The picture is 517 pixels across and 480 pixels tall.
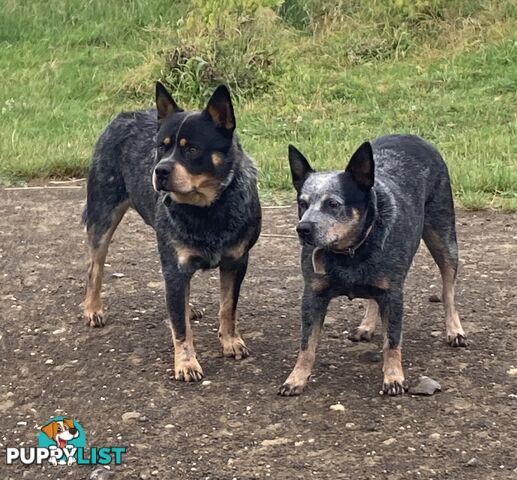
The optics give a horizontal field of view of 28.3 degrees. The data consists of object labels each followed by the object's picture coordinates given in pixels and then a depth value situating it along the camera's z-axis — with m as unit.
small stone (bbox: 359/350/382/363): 5.36
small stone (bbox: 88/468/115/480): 4.34
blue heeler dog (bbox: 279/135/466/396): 4.62
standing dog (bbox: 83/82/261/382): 4.98
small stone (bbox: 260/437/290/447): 4.52
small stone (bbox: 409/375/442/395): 4.90
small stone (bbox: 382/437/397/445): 4.47
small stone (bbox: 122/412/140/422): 4.82
